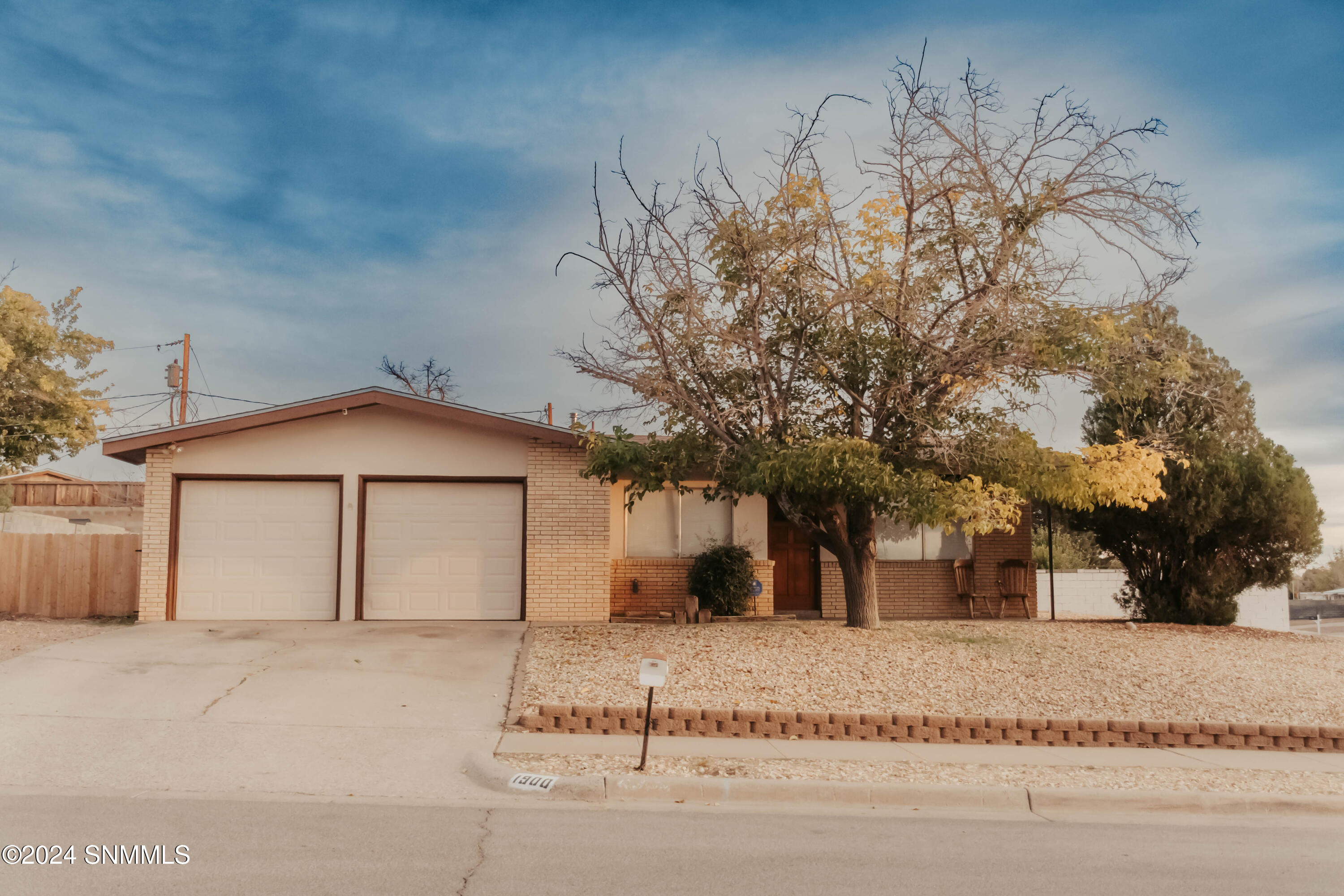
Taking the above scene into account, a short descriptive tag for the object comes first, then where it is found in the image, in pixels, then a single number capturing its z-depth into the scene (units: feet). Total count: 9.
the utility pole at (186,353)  96.68
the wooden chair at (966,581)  54.80
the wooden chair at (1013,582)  55.06
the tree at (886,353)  38.11
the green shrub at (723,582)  49.83
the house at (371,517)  45.75
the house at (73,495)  110.42
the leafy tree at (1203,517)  52.34
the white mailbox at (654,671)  24.26
